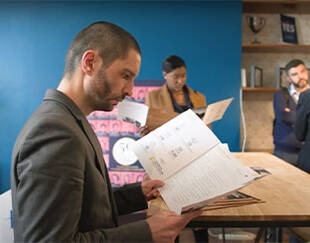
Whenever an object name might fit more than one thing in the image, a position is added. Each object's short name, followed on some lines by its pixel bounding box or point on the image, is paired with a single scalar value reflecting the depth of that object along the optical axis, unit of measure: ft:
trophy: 13.43
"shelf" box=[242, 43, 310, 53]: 13.14
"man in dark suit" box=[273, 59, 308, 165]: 10.87
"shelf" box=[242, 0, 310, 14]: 13.72
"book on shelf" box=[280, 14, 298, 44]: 13.55
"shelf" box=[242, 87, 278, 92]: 13.13
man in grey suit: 2.33
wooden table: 3.77
